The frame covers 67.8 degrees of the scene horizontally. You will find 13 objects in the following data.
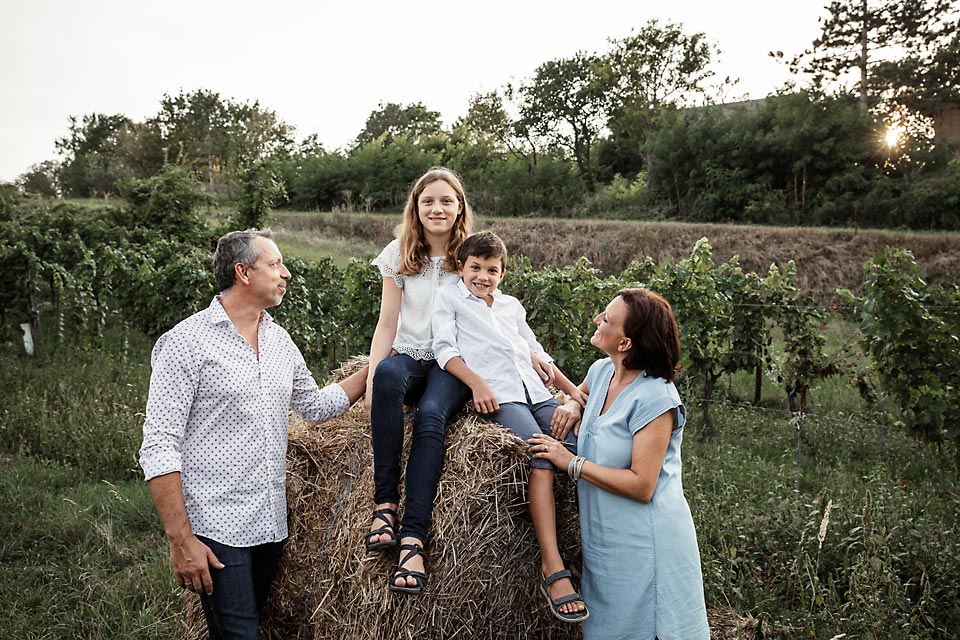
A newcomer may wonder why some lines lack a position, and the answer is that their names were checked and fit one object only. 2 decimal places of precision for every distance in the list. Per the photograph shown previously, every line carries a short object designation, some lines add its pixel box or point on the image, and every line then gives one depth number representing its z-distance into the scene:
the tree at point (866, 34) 30.08
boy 2.94
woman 2.51
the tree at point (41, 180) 39.03
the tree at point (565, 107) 42.34
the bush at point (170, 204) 15.99
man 2.51
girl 2.74
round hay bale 2.69
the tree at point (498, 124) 42.41
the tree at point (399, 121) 48.91
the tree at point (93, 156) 38.53
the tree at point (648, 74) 36.50
